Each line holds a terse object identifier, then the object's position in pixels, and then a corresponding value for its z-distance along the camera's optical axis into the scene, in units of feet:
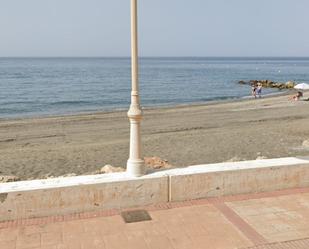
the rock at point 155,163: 30.31
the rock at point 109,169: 27.81
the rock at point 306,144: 44.21
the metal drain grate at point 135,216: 17.53
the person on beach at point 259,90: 136.67
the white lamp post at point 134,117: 18.40
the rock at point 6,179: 27.57
